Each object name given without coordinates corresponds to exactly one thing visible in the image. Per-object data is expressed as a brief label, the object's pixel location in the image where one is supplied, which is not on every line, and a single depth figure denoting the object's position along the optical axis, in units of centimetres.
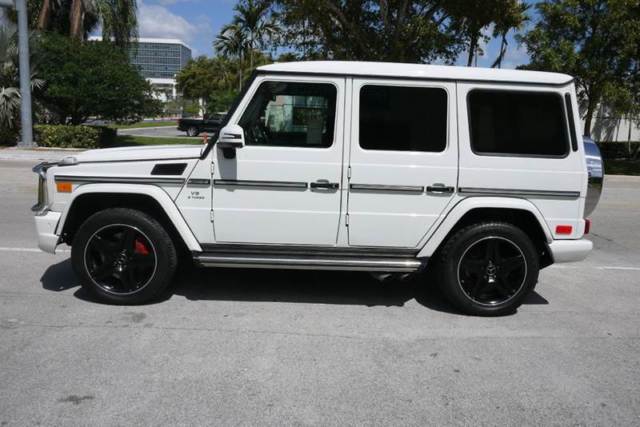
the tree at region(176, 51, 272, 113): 4947
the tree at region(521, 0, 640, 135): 1734
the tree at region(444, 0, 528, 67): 1672
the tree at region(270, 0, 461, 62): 1697
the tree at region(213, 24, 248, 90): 4663
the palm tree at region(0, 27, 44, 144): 2084
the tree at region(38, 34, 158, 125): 2069
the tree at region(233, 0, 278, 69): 4241
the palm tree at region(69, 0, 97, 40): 2428
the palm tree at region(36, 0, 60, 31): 2435
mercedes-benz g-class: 467
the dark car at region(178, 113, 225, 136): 3416
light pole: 1850
